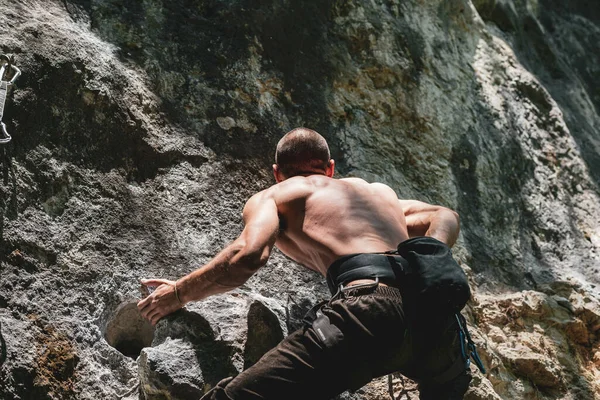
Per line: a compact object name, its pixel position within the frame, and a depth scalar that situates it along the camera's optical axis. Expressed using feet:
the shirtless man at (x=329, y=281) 10.21
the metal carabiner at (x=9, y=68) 12.83
